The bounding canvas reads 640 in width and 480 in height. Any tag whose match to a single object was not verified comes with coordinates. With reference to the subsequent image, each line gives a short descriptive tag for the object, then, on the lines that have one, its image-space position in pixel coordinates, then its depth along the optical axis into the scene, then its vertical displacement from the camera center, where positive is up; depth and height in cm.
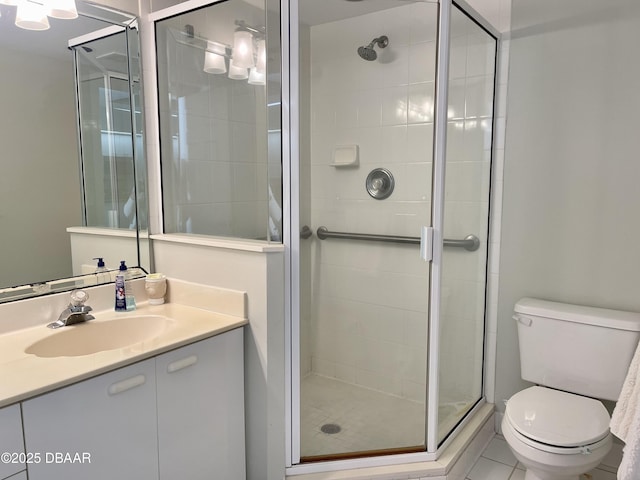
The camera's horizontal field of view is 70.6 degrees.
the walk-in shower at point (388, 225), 188 -15
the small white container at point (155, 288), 190 -40
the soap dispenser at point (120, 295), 180 -41
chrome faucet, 160 -43
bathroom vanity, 113 -61
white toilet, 166 -84
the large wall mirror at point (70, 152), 157 +15
